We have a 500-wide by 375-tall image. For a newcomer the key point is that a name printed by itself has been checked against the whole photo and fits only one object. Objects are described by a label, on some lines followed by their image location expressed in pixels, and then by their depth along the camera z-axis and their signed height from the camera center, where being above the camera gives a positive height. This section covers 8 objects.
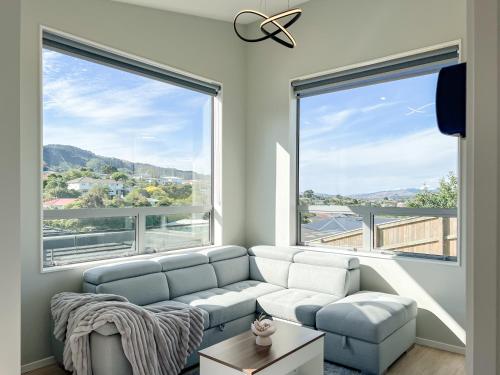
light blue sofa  3.03 -1.03
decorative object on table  2.61 -0.97
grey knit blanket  2.54 -0.99
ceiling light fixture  2.82 +1.24
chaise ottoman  3.01 -1.15
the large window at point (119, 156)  3.45 +0.31
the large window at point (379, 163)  3.77 +0.26
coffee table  2.34 -1.06
